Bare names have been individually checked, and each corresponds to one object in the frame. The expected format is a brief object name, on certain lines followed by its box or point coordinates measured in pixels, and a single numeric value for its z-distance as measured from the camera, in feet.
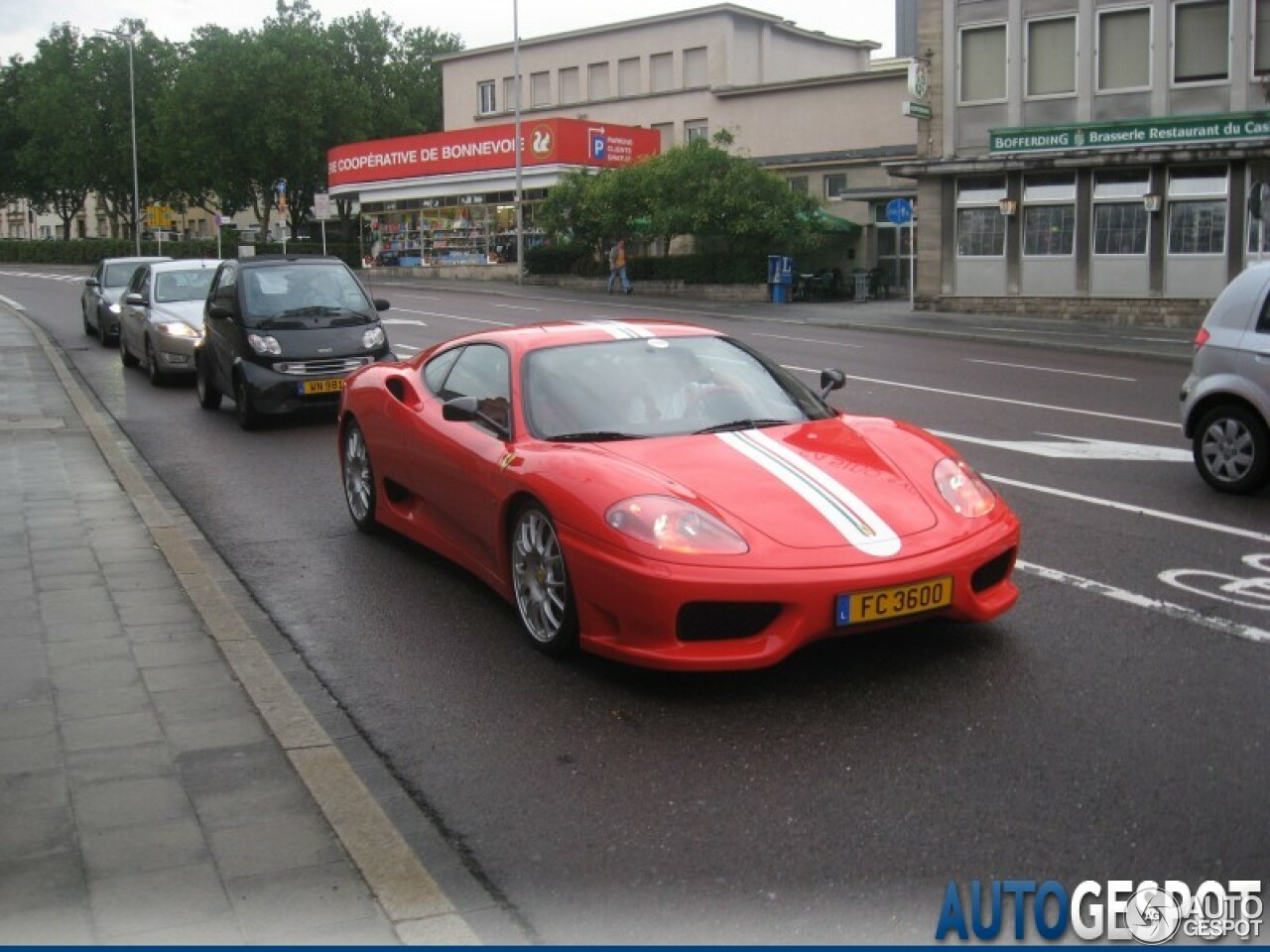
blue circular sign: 115.14
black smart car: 45.57
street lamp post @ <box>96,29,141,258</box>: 210.18
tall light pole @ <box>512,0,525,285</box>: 150.95
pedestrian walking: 137.80
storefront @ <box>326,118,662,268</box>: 161.48
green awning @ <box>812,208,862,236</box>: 133.49
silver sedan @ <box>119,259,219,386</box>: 59.41
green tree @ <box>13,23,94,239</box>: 261.65
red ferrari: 17.51
